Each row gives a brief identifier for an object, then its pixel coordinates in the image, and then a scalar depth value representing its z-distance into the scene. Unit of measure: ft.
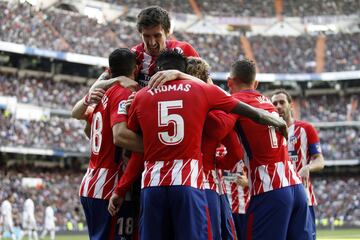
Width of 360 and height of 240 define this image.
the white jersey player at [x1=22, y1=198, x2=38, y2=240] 88.75
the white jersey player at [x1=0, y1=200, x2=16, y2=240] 89.40
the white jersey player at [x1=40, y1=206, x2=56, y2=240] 92.27
